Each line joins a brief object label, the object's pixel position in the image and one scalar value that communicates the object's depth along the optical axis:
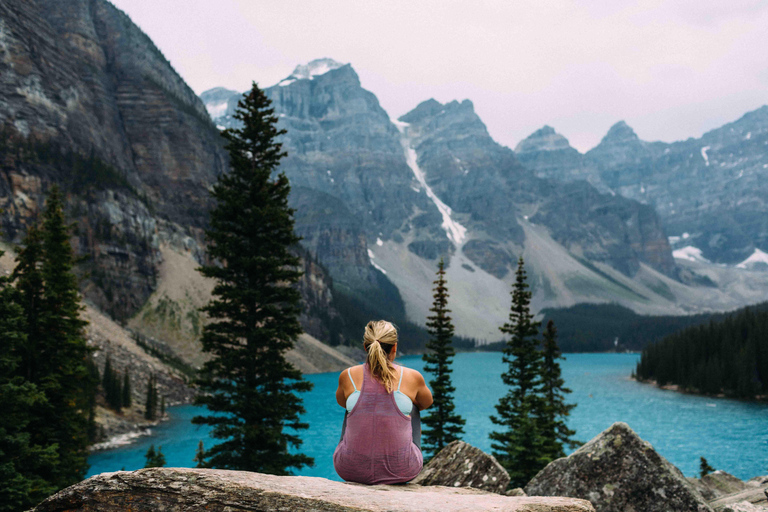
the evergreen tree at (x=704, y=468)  37.22
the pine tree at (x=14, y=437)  17.89
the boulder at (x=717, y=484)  15.28
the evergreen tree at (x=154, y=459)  34.78
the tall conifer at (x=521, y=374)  32.69
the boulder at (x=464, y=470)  10.84
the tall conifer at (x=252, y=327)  20.86
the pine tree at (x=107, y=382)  75.59
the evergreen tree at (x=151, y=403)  78.19
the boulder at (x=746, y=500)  7.96
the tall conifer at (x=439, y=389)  33.59
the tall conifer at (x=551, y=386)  33.66
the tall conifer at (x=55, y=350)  26.25
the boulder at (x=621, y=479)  8.84
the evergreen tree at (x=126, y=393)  77.35
